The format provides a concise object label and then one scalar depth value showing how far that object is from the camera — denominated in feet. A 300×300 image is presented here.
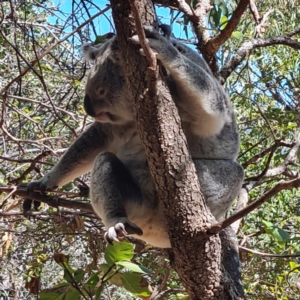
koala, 8.87
